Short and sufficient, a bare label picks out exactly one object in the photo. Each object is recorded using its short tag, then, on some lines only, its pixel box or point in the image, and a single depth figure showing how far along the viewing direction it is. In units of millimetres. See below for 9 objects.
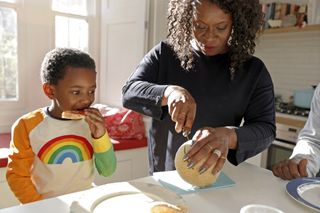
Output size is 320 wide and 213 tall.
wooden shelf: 2477
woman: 937
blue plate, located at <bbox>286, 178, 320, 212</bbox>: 716
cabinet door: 2564
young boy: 1013
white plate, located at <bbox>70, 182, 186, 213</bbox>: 587
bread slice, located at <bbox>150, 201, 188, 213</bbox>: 562
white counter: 637
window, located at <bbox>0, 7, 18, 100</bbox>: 2473
